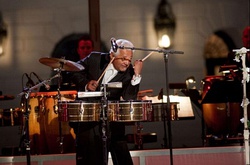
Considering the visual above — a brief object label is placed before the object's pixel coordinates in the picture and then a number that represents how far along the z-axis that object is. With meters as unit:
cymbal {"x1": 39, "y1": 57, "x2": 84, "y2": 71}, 12.94
